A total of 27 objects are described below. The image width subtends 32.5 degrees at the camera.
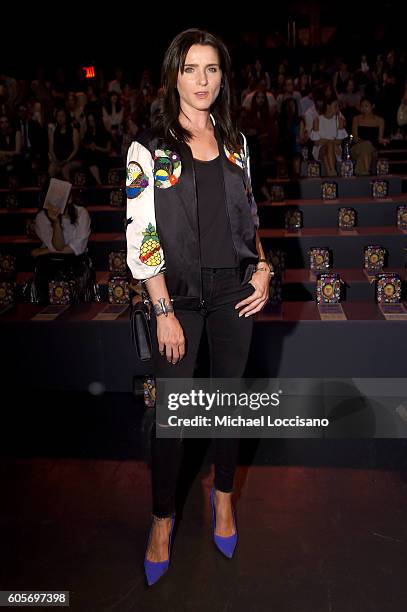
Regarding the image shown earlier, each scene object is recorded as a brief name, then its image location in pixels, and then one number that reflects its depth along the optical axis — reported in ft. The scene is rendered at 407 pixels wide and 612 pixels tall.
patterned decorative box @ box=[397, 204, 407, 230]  15.43
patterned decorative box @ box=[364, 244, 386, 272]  13.39
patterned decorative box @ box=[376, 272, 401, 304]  10.87
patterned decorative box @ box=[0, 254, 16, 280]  13.26
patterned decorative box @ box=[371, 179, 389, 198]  17.52
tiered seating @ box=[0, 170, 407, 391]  10.28
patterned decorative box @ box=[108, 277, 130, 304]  11.48
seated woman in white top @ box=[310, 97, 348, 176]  20.86
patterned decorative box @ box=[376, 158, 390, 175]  18.84
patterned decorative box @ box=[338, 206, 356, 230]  15.96
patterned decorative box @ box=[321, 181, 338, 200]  17.78
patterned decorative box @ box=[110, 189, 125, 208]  18.07
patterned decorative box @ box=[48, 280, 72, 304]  11.55
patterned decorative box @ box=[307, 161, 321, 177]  19.36
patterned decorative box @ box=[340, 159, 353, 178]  18.88
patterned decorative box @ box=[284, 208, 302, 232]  16.24
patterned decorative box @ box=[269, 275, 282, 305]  11.18
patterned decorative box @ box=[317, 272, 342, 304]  11.07
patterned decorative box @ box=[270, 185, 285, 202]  17.60
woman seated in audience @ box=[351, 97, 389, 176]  21.83
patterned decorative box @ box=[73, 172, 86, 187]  19.40
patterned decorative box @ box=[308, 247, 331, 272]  13.33
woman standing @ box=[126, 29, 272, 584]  5.72
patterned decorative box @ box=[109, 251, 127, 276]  12.94
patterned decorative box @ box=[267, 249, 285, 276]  12.05
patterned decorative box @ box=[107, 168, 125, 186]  19.69
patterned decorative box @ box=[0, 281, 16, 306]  11.57
